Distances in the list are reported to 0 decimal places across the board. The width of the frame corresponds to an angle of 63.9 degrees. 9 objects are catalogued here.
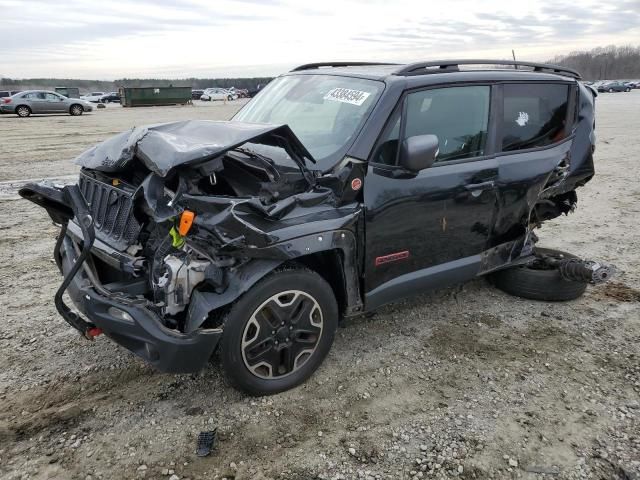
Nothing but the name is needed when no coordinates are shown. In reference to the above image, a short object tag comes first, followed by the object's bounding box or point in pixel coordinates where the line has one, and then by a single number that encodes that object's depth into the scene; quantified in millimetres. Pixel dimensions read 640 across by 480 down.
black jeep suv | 2906
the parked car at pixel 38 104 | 27734
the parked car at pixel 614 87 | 64688
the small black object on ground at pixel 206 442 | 2822
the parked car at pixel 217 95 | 59819
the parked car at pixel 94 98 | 53381
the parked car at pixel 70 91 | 51125
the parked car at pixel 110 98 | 57209
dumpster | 41406
